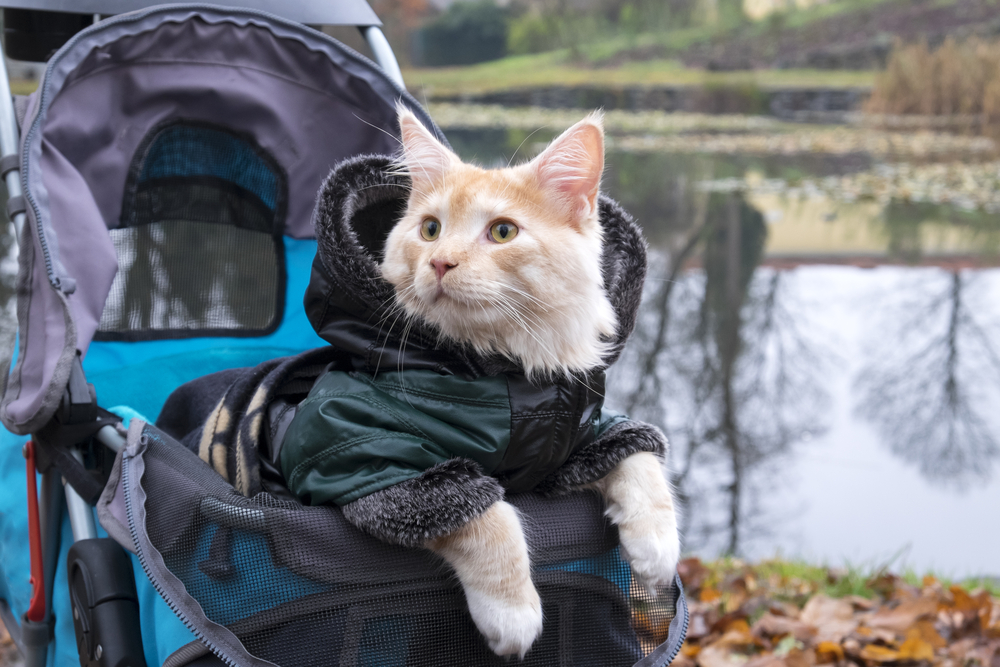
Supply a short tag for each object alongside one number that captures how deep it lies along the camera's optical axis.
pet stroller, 1.18
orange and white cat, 1.22
